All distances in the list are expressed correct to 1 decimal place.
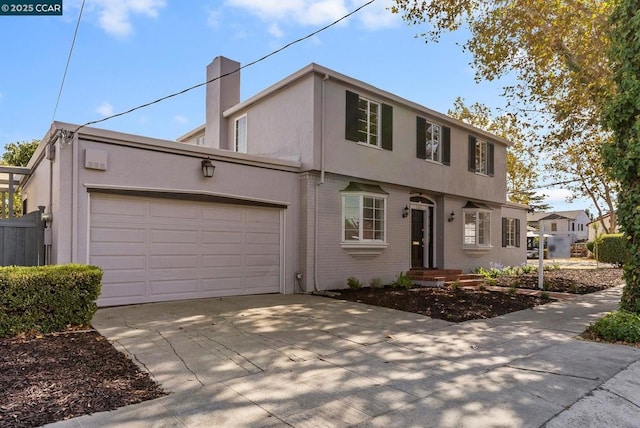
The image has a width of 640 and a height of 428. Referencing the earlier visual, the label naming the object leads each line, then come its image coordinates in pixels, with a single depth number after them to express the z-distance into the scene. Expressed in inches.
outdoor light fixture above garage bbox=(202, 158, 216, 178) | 329.1
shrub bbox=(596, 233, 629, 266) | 818.8
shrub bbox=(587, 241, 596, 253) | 1047.2
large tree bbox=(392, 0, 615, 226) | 393.4
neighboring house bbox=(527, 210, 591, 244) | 2066.9
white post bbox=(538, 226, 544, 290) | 405.3
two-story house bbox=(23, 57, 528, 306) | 291.4
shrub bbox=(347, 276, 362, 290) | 412.8
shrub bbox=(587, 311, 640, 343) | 214.5
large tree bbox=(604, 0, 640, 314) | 242.1
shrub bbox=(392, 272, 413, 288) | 447.0
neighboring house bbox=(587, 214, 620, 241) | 1664.6
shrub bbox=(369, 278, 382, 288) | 435.6
